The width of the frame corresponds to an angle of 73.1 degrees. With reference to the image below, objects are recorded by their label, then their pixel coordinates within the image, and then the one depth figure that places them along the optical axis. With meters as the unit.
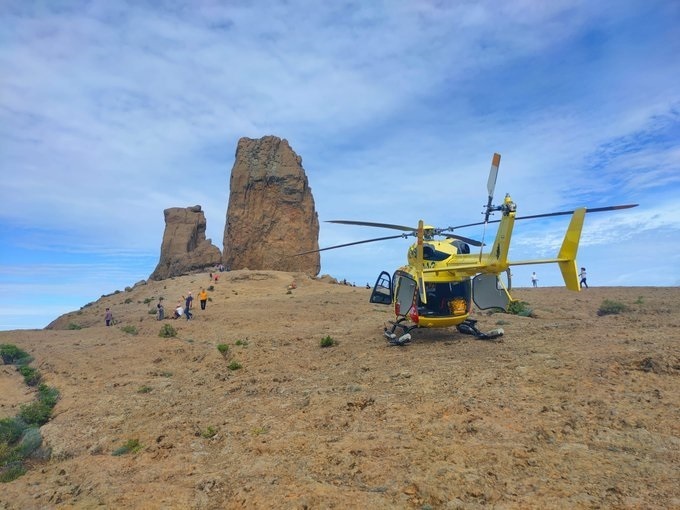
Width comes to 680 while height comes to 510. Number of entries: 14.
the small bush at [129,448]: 8.59
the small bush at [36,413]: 11.54
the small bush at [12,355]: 19.71
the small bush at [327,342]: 15.58
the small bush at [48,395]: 12.82
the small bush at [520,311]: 21.60
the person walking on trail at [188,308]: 25.66
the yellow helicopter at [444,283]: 13.12
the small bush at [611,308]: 21.41
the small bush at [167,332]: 20.88
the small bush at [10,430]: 10.34
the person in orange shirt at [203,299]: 29.03
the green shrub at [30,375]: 15.73
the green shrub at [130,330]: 23.39
